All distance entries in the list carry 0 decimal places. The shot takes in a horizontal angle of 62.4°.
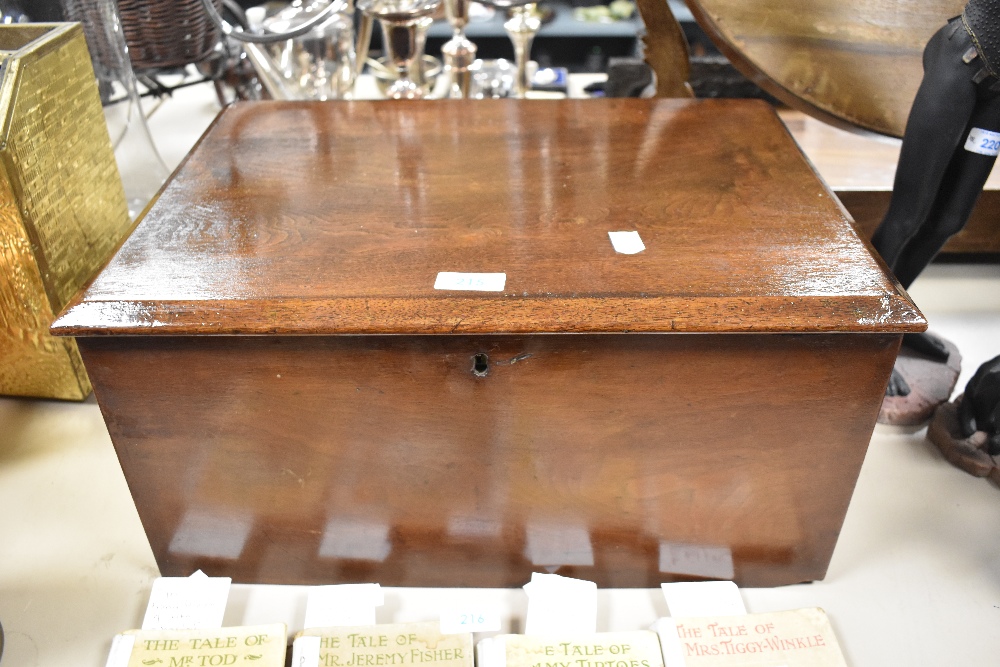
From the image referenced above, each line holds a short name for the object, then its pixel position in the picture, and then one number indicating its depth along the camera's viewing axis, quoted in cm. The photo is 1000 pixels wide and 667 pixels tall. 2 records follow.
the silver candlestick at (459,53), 161
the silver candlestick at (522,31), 169
